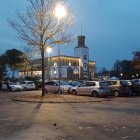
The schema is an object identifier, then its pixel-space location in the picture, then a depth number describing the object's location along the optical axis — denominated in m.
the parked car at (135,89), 17.33
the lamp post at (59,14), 14.73
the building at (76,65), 57.29
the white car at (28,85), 24.14
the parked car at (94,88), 15.04
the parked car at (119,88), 16.16
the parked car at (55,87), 18.20
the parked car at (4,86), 24.81
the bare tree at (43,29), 14.22
